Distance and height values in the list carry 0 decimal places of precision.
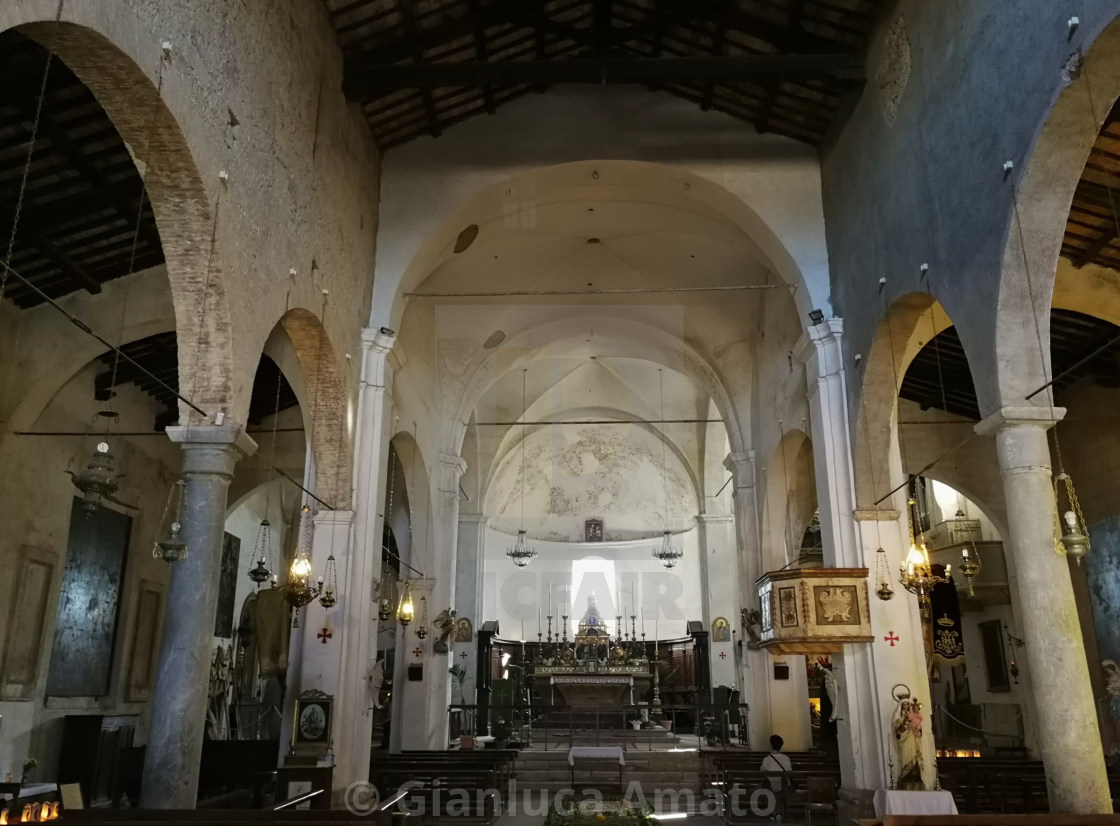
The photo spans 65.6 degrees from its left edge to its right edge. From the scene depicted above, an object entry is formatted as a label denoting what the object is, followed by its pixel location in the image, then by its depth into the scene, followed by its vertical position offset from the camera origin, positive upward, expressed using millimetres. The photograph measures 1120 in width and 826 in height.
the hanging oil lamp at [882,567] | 10539 +1427
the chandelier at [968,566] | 9328 +1272
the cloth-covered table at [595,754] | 12528 -886
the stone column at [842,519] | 10172 +2069
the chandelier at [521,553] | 24438 +3691
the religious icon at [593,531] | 28141 +4905
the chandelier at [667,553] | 24328 +3761
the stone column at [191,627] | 6785 +491
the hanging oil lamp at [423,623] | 16312 +1244
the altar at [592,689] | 22172 +17
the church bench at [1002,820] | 5656 -826
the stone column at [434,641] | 16484 +918
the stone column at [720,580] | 22312 +2790
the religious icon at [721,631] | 22016 +1412
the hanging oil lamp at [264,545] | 19609 +3141
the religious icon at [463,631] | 19030 +1253
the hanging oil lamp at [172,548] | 6492 +1024
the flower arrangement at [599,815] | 7633 -1099
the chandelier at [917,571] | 9258 +1202
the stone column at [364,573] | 10633 +1437
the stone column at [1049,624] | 6559 +484
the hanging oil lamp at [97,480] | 6223 +1457
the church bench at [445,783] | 11422 -1199
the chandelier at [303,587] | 9305 +1097
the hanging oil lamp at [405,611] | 14398 +1260
